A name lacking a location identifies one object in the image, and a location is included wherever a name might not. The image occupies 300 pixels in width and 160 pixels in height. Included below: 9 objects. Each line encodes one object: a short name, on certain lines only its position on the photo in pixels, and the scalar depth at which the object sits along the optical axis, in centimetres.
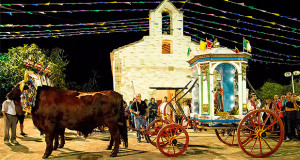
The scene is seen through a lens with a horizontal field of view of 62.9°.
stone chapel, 1541
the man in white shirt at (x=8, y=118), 840
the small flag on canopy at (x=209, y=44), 729
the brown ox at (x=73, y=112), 630
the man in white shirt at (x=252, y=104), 879
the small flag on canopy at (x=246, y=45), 722
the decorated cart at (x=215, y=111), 629
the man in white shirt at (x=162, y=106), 1030
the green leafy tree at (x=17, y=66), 2267
